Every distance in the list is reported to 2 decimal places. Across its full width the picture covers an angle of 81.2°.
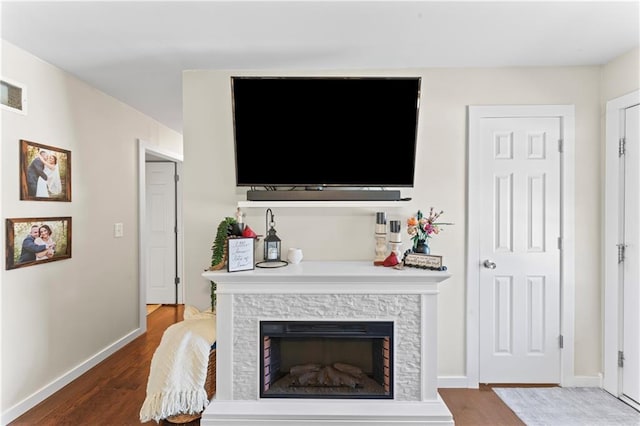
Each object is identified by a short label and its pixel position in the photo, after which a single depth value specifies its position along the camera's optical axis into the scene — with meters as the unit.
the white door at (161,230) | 5.00
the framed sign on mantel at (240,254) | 2.27
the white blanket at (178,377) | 2.15
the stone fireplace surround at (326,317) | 2.27
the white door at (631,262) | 2.45
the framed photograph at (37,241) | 2.35
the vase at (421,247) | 2.51
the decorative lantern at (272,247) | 2.57
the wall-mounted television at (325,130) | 2.38
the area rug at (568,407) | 2.30
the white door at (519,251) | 2.72
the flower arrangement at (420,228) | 2.51
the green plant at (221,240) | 2.48
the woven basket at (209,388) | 2.25
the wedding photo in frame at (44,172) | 2.44
